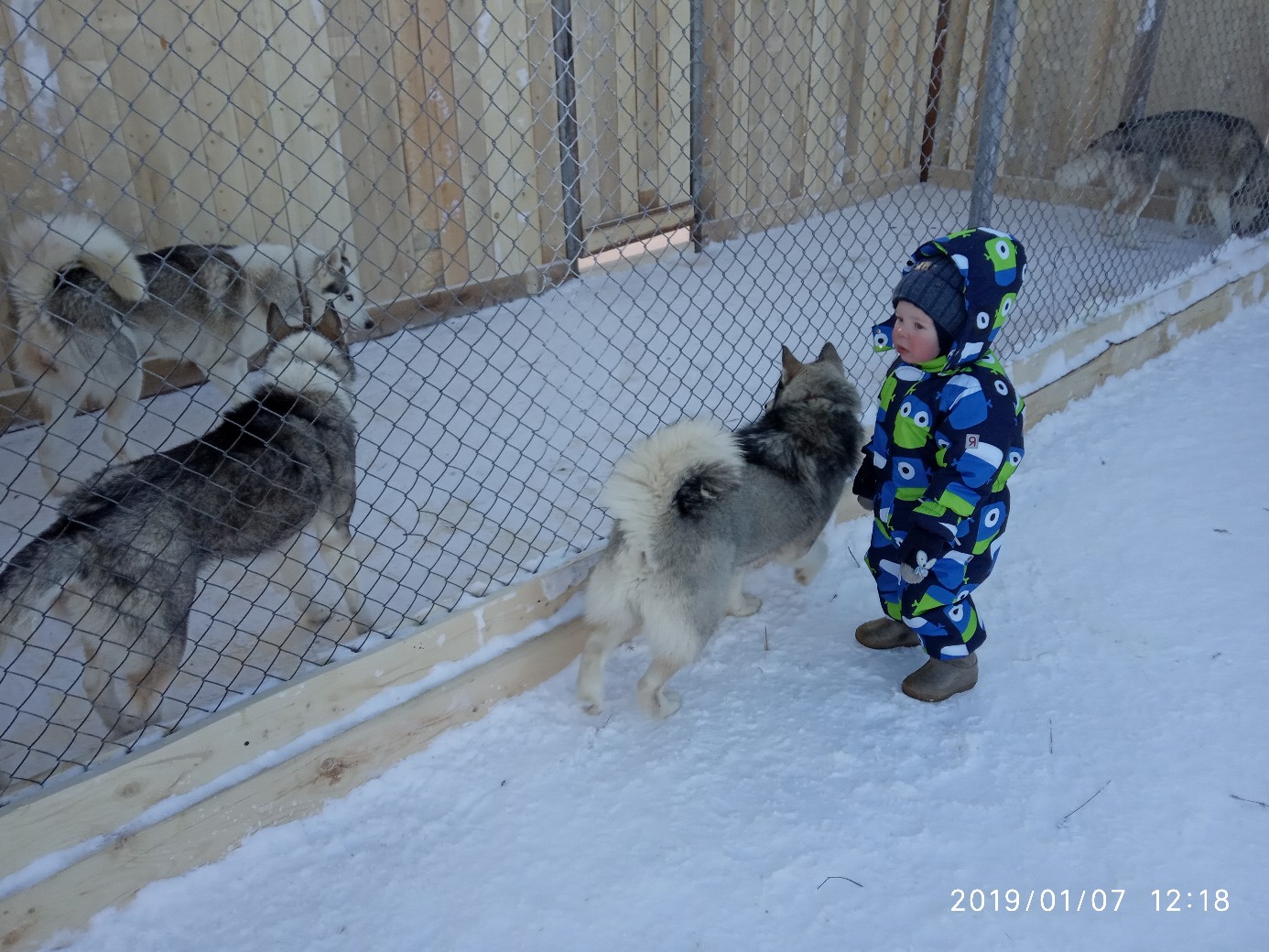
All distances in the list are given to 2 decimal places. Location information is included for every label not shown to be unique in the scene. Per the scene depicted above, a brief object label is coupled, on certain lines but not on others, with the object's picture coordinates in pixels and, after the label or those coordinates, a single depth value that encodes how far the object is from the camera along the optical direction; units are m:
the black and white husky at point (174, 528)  2.23
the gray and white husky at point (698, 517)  2.50
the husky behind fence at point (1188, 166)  6.34
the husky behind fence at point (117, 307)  3.79
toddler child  2.45
